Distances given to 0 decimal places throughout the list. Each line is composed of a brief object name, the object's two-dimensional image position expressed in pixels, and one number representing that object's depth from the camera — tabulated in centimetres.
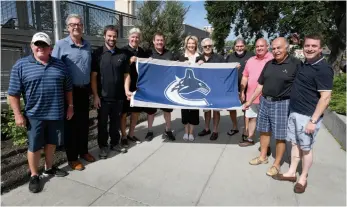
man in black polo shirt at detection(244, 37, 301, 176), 351
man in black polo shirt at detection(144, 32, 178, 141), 481
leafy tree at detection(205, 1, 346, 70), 1294
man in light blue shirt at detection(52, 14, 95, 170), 360
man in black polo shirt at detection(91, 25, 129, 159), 403
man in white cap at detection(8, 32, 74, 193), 311
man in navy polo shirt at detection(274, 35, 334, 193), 299
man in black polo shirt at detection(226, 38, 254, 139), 495
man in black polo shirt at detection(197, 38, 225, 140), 490
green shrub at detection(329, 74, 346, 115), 620
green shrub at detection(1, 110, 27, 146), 443
